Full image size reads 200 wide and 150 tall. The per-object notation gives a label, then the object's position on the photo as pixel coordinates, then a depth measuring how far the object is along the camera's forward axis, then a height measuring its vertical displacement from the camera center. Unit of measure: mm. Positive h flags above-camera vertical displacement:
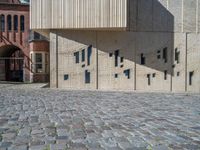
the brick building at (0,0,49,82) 20932 +3370
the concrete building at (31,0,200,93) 13085 +1724
